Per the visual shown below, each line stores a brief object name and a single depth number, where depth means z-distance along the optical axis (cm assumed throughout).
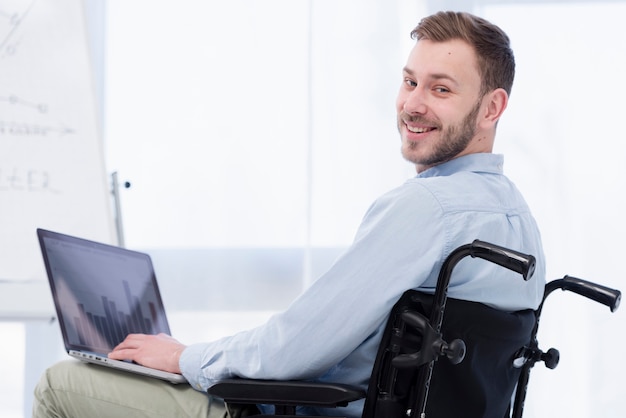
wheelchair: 215
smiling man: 224
